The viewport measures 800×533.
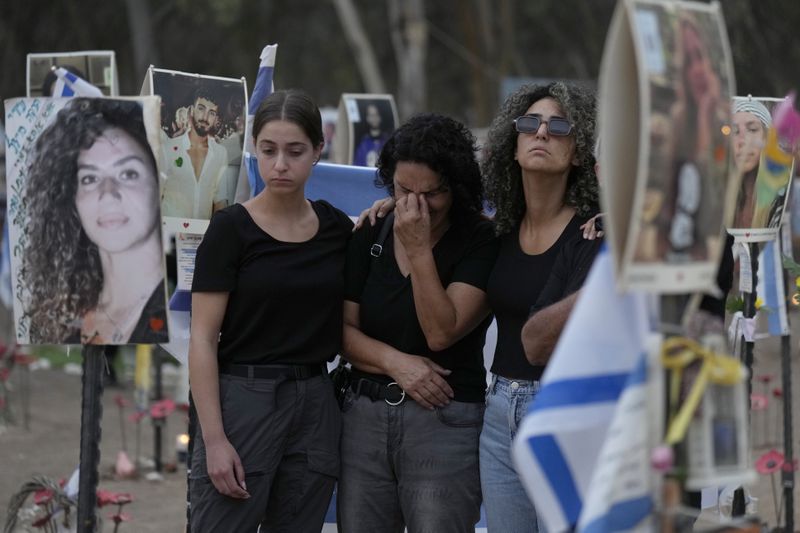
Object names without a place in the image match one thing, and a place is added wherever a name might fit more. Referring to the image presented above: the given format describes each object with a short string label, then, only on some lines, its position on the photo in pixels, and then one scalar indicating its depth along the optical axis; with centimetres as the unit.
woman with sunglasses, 649
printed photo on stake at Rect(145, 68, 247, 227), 796
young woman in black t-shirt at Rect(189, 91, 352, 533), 658
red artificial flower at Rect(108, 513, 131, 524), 952
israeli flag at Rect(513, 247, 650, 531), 441
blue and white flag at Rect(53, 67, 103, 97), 782
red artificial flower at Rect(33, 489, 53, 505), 884
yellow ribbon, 421
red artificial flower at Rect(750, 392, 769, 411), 1130
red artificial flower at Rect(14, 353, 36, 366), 1633
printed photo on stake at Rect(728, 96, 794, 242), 895
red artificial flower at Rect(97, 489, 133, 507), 935
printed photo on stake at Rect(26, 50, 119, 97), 1077
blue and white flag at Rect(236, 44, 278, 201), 804
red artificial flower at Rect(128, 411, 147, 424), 1437
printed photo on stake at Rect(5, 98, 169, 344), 698
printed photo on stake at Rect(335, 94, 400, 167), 1502
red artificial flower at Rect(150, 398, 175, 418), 1362
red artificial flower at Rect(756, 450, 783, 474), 973
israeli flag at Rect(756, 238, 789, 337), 1003
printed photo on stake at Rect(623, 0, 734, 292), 414
